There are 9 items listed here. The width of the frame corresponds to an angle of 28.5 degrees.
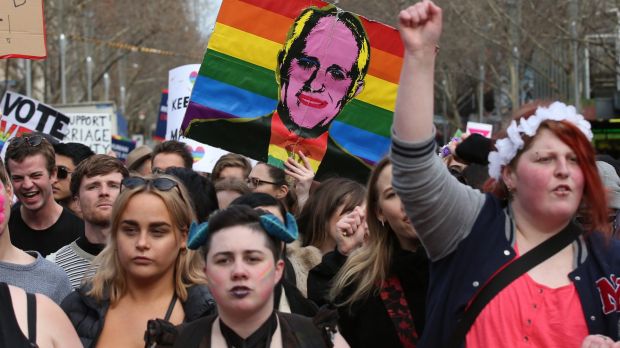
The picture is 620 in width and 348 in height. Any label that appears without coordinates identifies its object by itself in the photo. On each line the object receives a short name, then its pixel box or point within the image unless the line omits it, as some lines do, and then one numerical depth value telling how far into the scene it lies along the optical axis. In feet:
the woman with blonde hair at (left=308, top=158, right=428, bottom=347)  15.52
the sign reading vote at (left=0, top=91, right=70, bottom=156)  40.52
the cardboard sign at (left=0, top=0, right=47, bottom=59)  27.96
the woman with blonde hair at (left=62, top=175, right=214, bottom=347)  14.90
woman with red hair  11.90
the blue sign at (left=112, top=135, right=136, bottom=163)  64.75
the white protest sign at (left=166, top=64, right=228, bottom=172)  40.65
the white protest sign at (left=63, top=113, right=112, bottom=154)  57.62
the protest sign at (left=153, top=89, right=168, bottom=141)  54.70
